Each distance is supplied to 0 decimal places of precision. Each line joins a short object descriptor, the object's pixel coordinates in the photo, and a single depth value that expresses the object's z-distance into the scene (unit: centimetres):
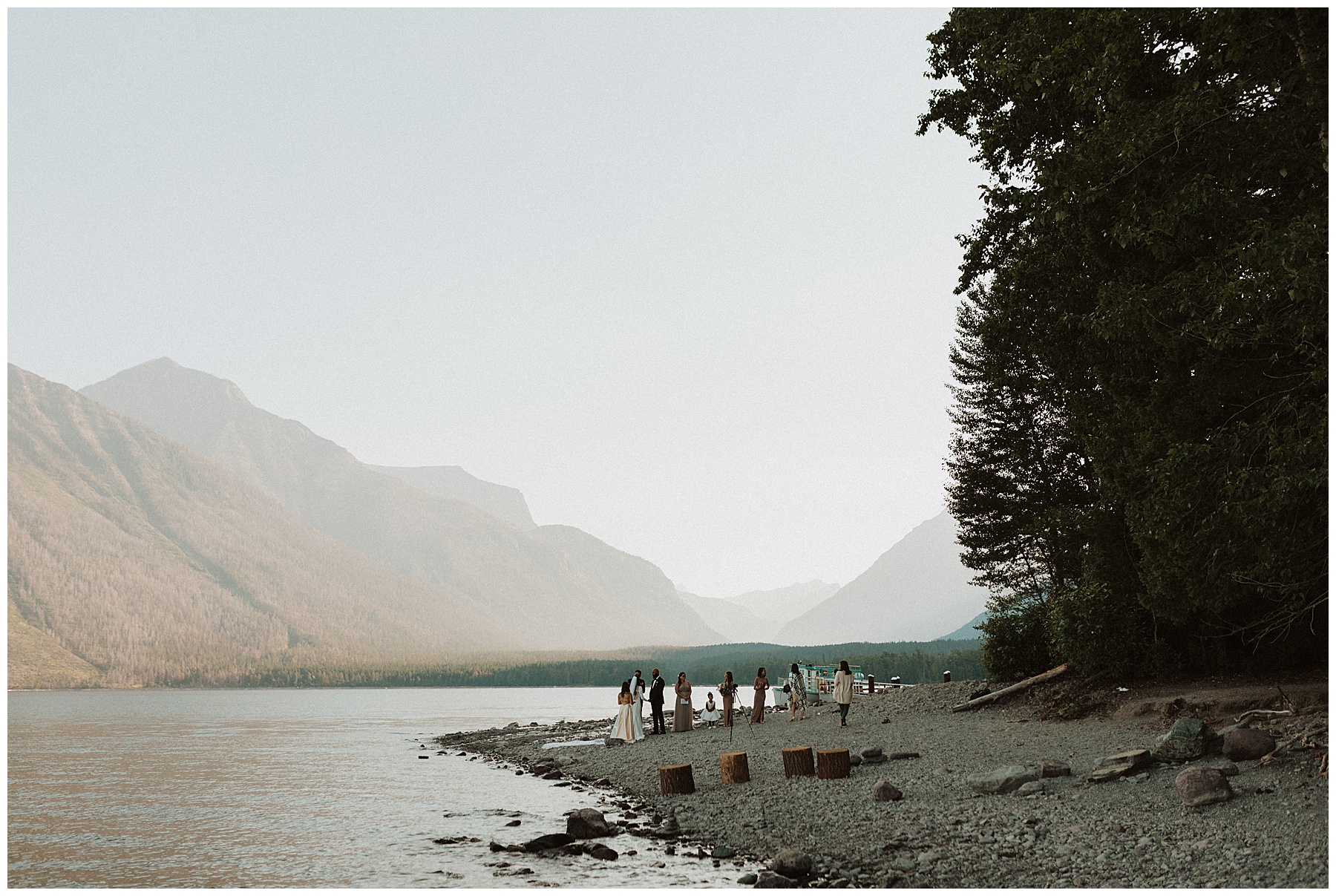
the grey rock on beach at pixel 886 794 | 1664
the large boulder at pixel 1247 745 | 1504
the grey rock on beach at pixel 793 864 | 1287
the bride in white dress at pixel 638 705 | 3444
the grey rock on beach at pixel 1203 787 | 1320
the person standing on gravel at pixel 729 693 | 3303
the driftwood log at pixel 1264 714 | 1791
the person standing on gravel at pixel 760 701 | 3603
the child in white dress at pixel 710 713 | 4441
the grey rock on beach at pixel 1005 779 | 1614
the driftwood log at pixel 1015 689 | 2803
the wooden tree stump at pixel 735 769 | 2053
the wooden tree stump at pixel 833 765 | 1936
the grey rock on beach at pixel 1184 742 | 1578
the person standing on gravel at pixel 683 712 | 3559
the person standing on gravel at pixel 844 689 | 2938
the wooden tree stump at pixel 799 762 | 2009
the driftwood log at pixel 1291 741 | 1457
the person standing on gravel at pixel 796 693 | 3544
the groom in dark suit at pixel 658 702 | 3400
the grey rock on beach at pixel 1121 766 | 1552
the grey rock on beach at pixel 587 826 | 1681
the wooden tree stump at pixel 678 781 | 2077
